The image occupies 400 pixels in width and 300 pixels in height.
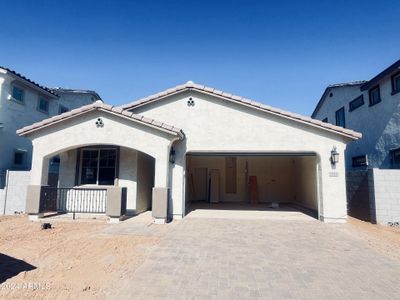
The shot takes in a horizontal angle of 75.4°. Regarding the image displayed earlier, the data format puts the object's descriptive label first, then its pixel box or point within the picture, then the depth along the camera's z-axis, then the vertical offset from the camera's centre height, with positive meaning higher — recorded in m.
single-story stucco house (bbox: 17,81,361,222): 10.42 +1.29
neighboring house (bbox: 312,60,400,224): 10.55 +2.74
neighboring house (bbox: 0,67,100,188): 14.78 +3.98
